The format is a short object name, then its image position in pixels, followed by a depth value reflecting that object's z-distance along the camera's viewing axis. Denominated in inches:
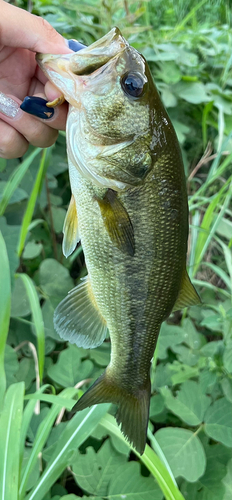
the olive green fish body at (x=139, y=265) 7.6
